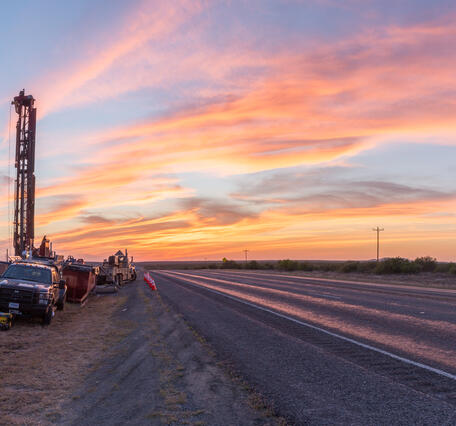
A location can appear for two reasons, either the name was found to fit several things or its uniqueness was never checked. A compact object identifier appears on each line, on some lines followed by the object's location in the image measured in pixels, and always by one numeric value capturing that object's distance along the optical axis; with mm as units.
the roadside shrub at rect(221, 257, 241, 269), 106856
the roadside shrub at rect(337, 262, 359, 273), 62656
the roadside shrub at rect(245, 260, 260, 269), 95512
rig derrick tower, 29125
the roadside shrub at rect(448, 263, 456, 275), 47175
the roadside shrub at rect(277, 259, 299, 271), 77181
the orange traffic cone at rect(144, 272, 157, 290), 30973
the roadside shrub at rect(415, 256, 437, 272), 52362
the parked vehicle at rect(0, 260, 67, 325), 14734
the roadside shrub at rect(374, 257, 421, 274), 52406
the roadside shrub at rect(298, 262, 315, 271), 75000
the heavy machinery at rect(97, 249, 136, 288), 33281
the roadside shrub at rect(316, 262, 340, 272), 69112
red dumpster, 22172
